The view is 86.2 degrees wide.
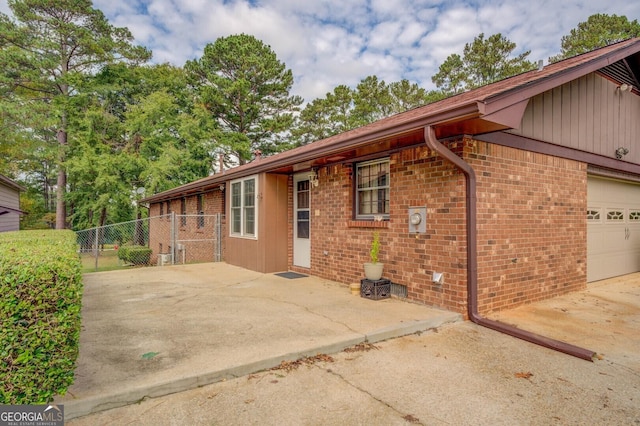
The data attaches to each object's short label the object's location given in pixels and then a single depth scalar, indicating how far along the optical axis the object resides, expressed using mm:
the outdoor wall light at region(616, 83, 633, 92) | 7145
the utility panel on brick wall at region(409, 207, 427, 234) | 5070
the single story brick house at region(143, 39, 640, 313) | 4570
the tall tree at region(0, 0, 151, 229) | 17922
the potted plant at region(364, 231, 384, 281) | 5379
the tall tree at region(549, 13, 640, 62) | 18516
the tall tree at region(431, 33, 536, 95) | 20203
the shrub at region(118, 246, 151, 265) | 13719
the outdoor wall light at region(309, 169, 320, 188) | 7512
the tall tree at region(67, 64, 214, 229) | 19359
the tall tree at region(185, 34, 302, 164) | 21219
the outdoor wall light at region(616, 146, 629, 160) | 7070
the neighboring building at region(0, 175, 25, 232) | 12566
